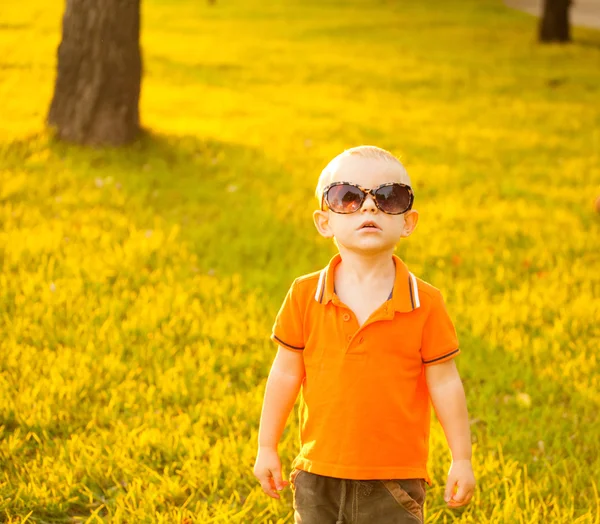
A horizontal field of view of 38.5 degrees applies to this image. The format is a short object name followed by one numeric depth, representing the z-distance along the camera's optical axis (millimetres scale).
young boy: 2344
